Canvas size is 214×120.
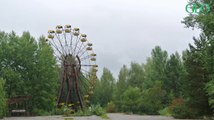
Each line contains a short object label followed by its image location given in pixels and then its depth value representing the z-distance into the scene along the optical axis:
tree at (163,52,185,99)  63.37
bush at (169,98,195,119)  32.25
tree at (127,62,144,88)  74.69
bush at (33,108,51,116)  46.52
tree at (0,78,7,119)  34.97
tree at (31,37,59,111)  48.62
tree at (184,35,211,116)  30.92
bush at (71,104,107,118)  40.94
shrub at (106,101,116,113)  67.33
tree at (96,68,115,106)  82.81
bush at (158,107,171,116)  47.63
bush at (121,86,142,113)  58.22
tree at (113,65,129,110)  73.76
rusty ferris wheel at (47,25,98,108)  46.09
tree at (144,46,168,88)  65.12
